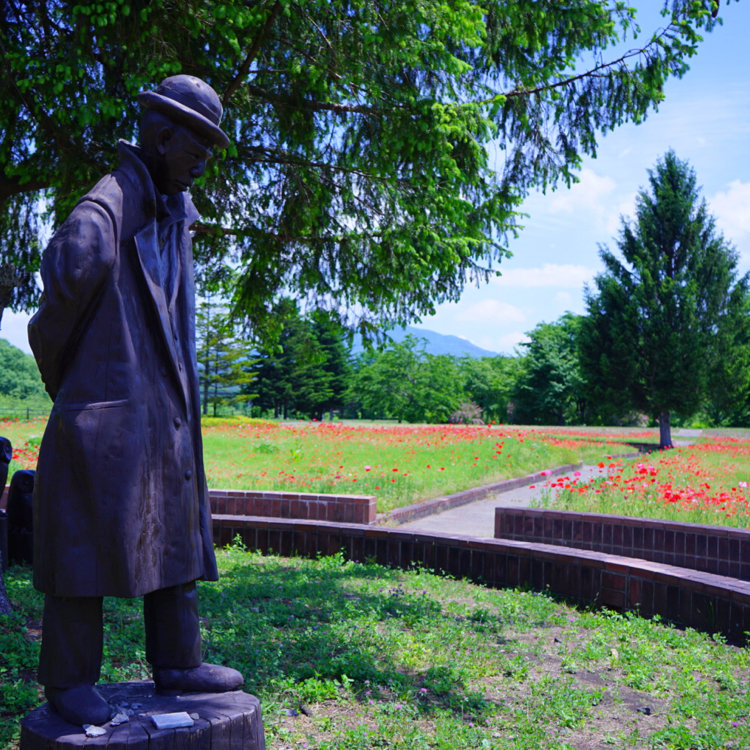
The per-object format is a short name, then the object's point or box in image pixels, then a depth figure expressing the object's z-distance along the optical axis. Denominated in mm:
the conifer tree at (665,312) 23766
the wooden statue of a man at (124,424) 2559
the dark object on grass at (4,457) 6066
